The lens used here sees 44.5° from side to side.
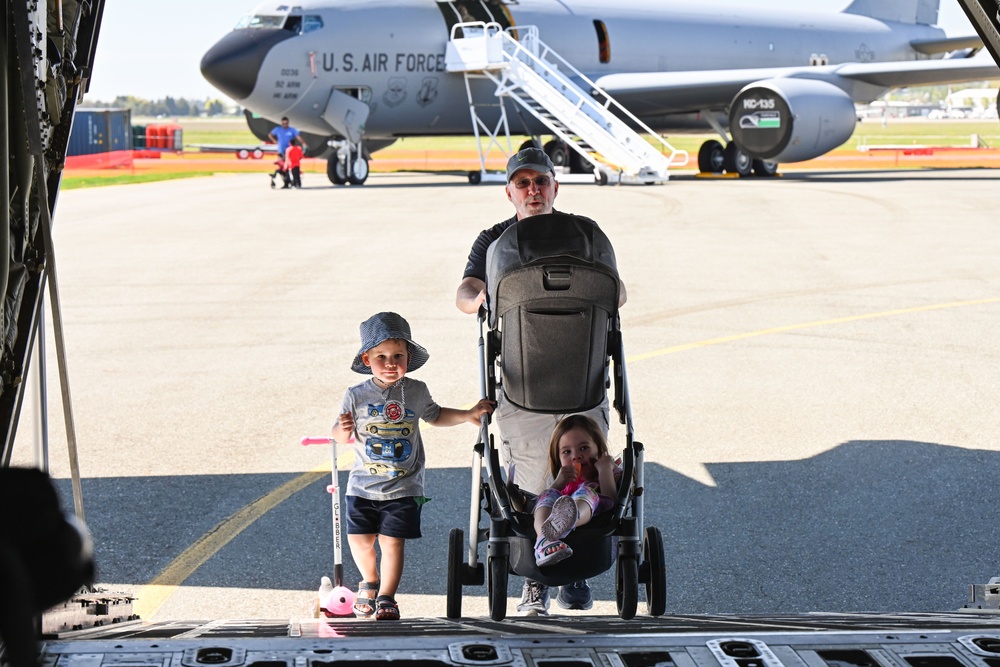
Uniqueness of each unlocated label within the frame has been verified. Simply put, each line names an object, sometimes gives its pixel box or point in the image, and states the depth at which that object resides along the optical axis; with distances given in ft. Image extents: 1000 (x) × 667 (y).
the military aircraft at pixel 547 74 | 100.07
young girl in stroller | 13.52
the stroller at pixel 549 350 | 14.32
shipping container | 181.06
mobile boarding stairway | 104.99
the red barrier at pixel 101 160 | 162.66
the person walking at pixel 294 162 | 106.11
